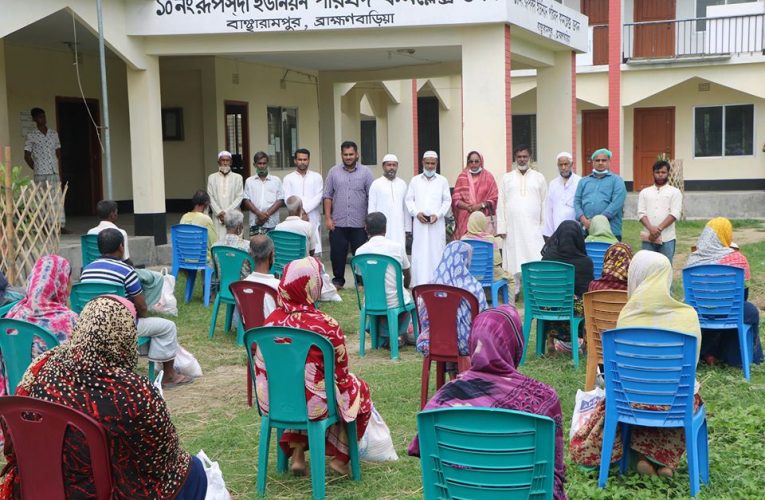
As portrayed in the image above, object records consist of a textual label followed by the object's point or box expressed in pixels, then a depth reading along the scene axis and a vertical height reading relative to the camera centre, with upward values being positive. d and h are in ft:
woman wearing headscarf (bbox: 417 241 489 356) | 17.94 -2.31
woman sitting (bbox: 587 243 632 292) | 19.26 -2.19
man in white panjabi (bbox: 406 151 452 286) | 33.35 -1.56
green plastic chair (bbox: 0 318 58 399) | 15.57 -2.79
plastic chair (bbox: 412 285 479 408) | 17.89 -2.87
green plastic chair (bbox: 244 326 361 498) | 13.73 -3.13
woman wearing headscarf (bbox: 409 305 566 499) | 10.52 -2.52
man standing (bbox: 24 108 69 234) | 38.47 +1.19
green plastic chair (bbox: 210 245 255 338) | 26.68 -2.72
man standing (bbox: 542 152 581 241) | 33.58 -1.08
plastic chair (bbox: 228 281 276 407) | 20.16 -2.77
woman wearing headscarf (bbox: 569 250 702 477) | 14.16 -3.85
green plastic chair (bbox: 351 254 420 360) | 23.38 -3.09
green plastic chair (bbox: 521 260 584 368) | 21.79 -3.02
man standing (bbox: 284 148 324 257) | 36.04 -0.59
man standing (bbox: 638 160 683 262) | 29.73 -1.52
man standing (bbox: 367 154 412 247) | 34.19 -0.96
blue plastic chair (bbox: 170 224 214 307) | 30.78 -2.47
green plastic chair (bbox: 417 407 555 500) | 9.57 -2.97
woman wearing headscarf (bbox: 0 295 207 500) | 9.31 -2.26
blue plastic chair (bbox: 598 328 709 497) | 13.48 -3.22
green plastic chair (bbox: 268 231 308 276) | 29.60 -2.39
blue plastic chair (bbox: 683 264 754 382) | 20.30 -3.00
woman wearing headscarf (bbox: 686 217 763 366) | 21.04 -2.92
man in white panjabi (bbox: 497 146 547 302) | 33.91 -1.61
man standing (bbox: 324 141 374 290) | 34.91 -1.26
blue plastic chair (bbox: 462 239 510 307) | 26.91 -2.78
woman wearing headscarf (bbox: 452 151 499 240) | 33.60 -0.73
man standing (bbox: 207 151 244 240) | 35.50 -0.59
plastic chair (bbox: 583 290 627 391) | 18.26 -3.02
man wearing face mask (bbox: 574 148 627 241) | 31.07 -0.91
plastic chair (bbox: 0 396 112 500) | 9.18 -2.67
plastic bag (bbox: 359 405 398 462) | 15.55 -4.60
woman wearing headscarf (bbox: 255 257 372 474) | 13.88 -2.74
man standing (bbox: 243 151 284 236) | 35.60 -0.95
